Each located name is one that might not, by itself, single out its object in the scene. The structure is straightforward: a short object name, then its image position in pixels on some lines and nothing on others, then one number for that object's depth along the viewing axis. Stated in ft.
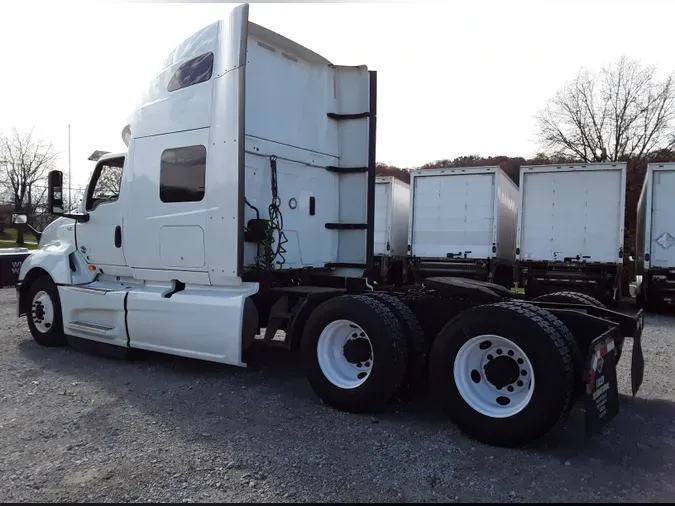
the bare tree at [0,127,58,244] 122.01
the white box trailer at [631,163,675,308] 39.04
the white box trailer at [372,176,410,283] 51.31
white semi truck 13.01
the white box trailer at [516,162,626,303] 39.73
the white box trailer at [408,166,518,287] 44.34
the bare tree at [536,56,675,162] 99.14
